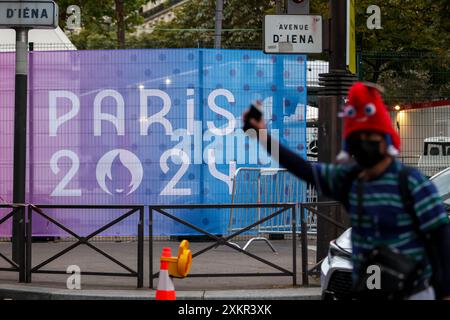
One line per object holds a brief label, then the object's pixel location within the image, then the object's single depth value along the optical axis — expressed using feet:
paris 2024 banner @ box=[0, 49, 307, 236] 49.80
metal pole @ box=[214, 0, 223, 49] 86.54
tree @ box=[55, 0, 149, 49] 100.69
